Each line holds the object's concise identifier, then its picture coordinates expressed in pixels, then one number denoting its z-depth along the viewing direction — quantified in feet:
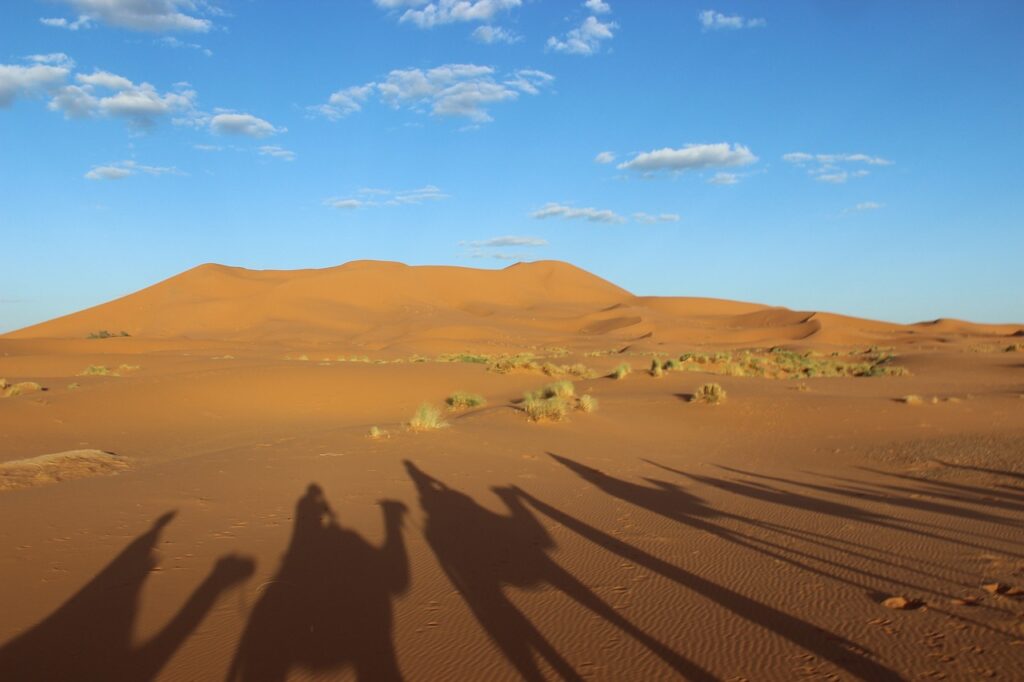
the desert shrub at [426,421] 45.98
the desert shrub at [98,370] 93.66
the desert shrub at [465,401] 65.05
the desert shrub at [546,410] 51.42
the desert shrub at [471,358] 118.42
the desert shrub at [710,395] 59.31
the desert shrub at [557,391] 61.98
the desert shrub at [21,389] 63.22
